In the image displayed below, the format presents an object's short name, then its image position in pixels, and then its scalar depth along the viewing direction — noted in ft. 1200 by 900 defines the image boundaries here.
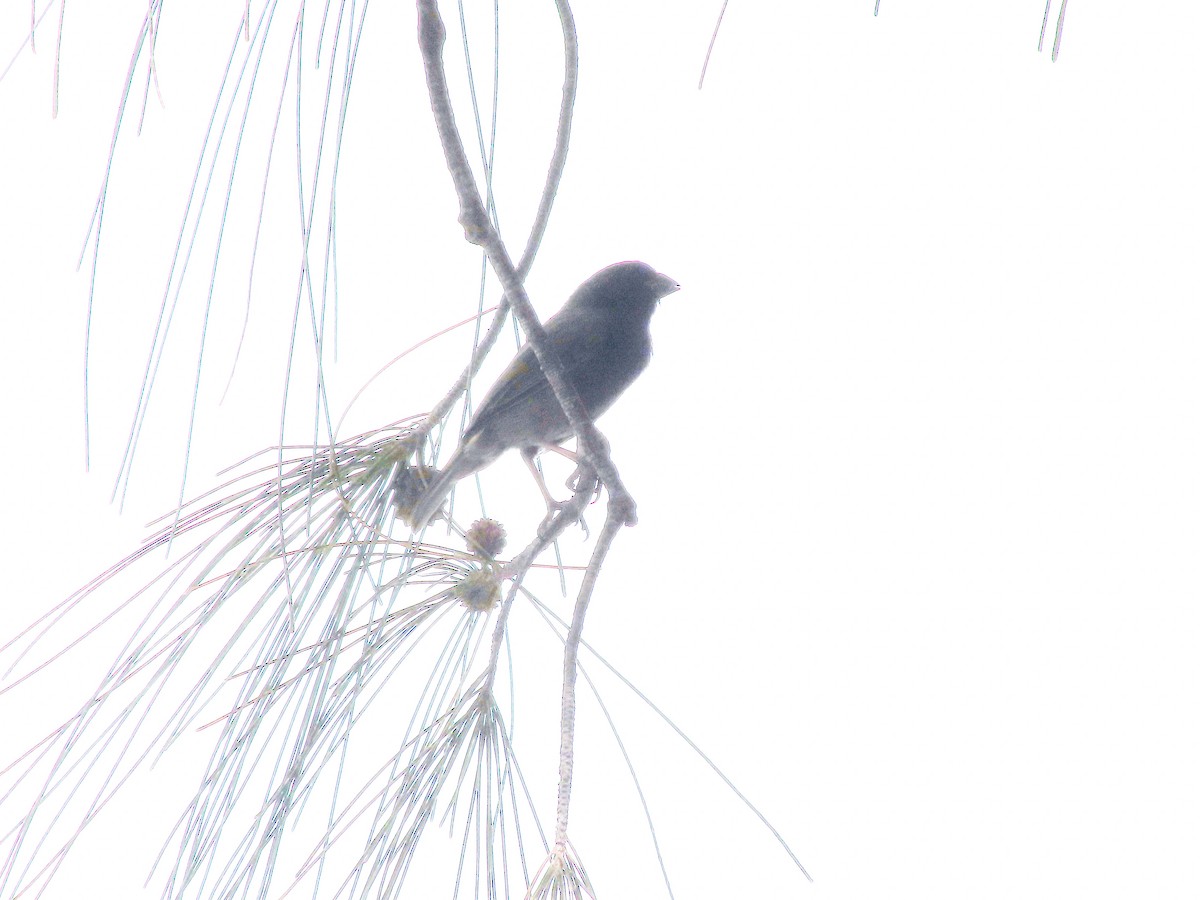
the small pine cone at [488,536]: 18.74
